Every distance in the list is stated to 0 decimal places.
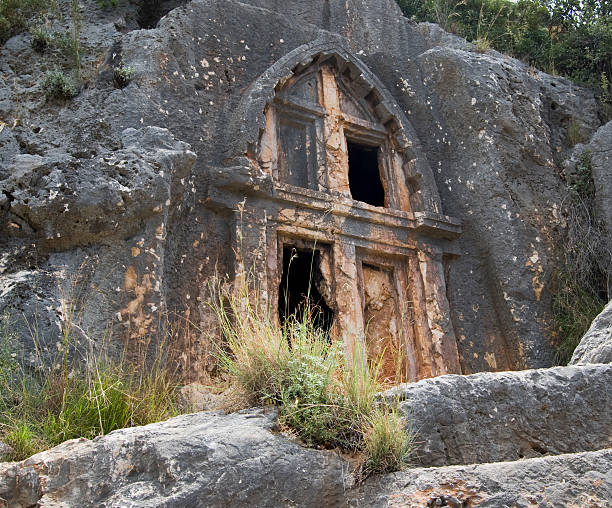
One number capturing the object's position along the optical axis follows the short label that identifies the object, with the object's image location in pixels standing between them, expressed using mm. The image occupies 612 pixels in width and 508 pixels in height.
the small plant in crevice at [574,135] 8328
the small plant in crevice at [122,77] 6133
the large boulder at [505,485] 2732
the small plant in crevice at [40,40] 6793
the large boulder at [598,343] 3977
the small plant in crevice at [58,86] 6156
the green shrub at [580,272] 6801
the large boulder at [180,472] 2779
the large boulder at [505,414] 3229
